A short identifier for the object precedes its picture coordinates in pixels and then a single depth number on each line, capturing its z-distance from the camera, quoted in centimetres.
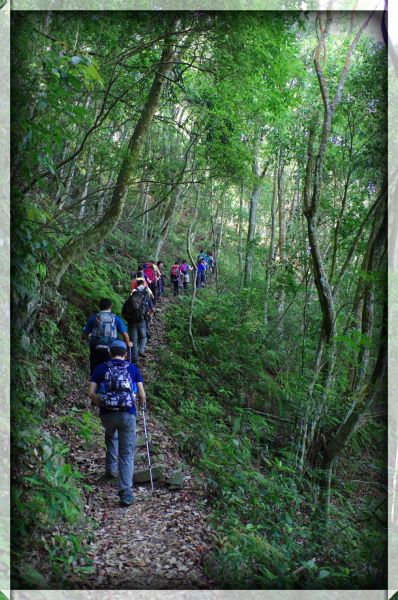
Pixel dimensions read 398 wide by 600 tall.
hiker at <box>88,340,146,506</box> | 605
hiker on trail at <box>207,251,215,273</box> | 2670
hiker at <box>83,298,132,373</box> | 810
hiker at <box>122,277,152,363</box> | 1143
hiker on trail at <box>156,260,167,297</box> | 1885
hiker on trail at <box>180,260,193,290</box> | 2177
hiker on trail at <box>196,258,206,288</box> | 2217
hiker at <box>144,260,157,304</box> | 1584
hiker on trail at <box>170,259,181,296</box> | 2102
